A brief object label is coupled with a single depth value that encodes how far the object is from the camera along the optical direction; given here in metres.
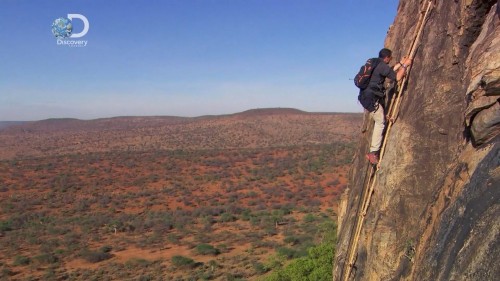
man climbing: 5.89
